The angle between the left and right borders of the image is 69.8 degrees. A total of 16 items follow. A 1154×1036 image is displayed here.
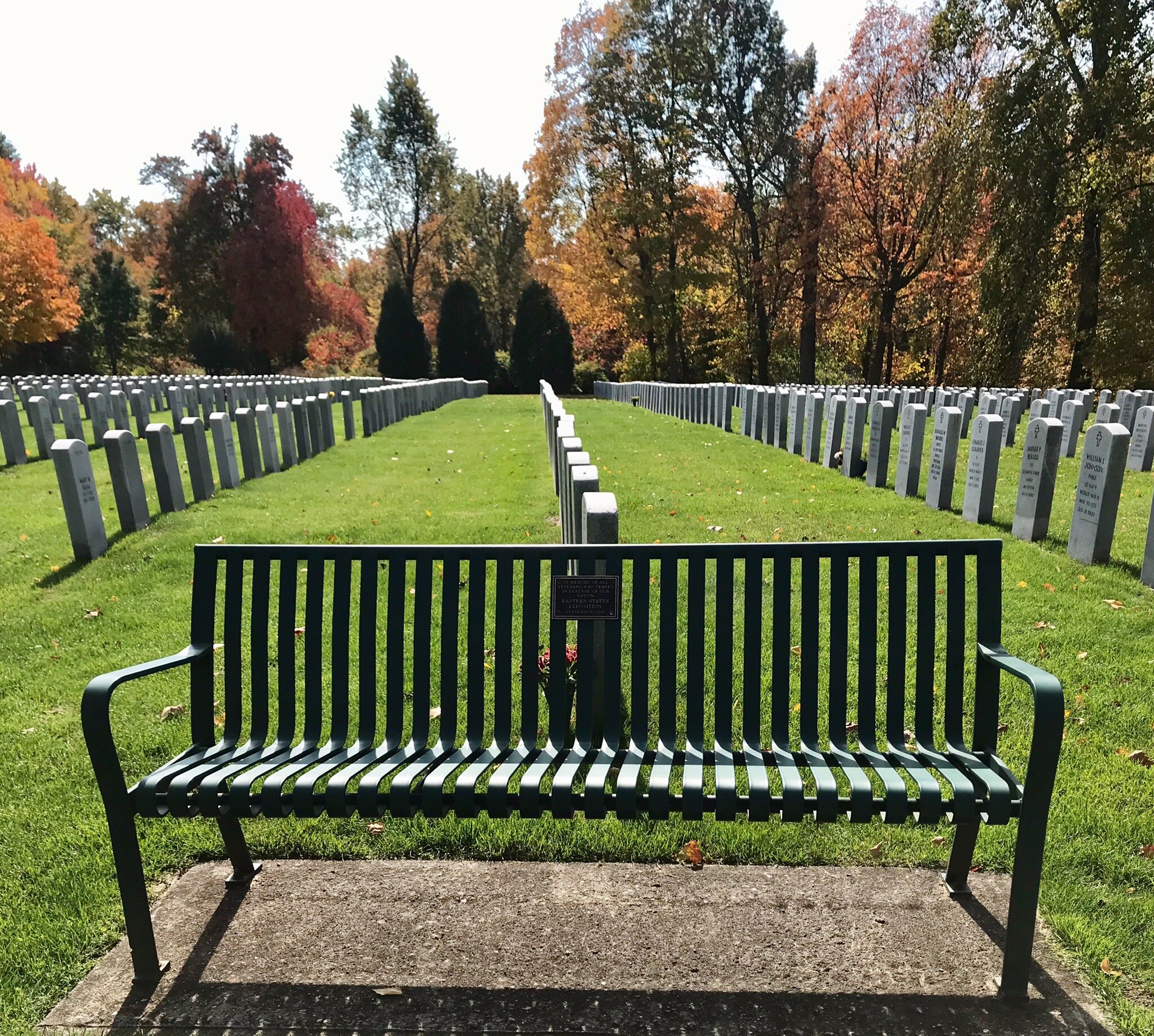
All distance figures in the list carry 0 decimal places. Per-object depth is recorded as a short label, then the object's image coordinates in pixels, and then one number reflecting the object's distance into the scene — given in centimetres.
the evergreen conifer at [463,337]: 4275
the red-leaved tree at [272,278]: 4762
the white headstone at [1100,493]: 666
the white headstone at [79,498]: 740
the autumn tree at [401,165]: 5122
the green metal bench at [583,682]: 273
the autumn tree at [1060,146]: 2261
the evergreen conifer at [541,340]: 4209
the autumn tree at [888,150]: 3112
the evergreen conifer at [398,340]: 4262
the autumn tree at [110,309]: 4950
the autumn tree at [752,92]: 3516
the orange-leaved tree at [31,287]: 3484
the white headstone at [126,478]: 817
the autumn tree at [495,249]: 5653
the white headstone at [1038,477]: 750
